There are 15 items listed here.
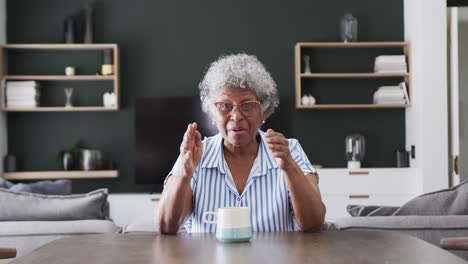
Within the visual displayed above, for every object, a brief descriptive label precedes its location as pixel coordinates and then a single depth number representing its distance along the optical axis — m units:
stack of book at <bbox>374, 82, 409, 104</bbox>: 5.69
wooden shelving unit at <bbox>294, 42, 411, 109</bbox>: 5.66
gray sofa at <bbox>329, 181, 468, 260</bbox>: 2.16
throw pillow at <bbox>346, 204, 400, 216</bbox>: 2.43
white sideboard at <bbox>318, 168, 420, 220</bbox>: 5.46
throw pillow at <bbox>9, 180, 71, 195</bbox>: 2.90
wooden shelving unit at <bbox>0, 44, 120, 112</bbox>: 5.61
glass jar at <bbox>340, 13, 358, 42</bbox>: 5.77
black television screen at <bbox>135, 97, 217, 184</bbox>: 5.70
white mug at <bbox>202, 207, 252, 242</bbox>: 1.62
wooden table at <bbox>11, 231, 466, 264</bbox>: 1.40
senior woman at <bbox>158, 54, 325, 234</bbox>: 1.90
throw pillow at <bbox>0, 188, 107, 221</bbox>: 2.49
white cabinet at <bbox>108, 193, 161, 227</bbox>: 5.47
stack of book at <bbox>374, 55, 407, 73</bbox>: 5.70
